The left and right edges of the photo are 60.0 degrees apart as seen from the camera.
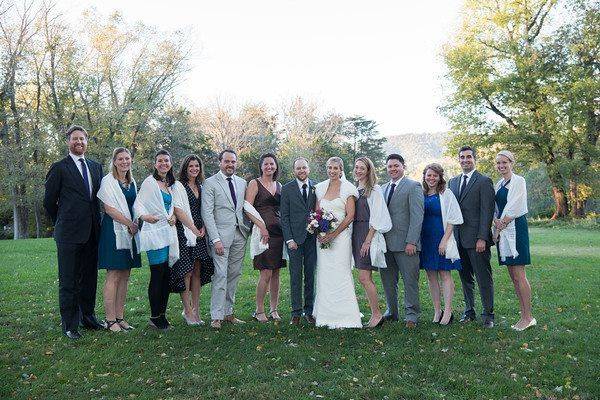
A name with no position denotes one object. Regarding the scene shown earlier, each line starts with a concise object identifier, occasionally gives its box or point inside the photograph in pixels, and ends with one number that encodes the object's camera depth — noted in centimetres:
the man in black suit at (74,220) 651
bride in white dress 714
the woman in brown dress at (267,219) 755
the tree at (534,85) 3328
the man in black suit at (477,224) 703
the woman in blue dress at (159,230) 670
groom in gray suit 733
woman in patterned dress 705
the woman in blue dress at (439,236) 711
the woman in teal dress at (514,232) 678
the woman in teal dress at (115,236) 671
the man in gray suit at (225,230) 724
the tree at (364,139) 5575
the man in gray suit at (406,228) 707
